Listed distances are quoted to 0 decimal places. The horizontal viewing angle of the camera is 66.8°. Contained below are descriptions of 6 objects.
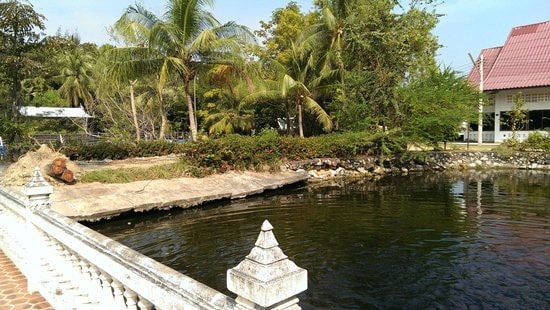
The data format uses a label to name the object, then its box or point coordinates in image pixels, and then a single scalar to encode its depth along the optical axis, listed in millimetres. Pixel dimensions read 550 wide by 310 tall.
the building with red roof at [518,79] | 28797
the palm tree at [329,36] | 25422
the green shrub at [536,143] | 23578
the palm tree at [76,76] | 38844
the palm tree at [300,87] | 24672
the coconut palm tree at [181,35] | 17812
